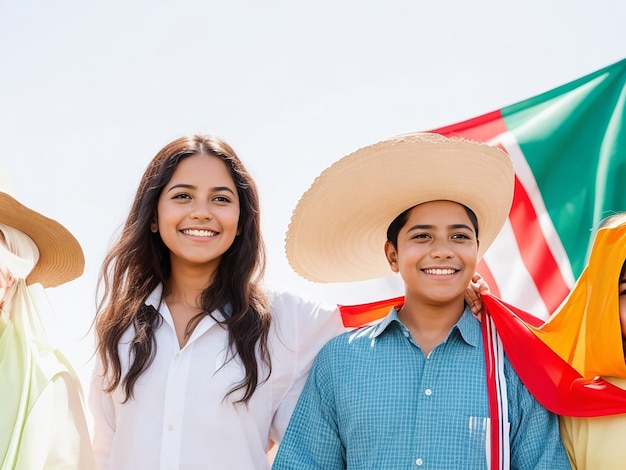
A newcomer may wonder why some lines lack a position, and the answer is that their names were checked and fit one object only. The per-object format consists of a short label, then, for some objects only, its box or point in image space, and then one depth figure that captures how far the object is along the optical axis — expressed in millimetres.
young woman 3469
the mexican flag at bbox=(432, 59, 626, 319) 5141
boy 3262
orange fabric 3295
